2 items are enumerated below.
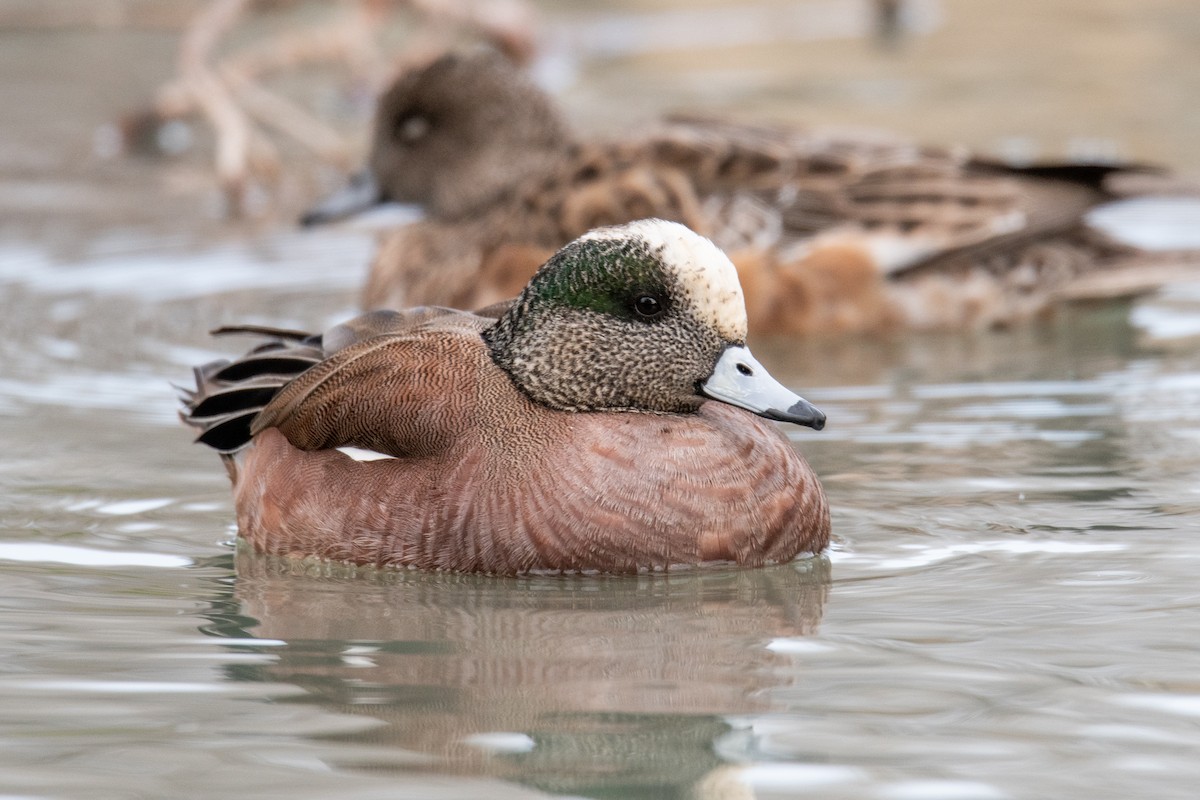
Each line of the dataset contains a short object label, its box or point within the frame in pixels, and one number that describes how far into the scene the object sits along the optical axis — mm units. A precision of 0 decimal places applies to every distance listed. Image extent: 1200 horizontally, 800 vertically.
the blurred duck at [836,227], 16406
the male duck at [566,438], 9539
